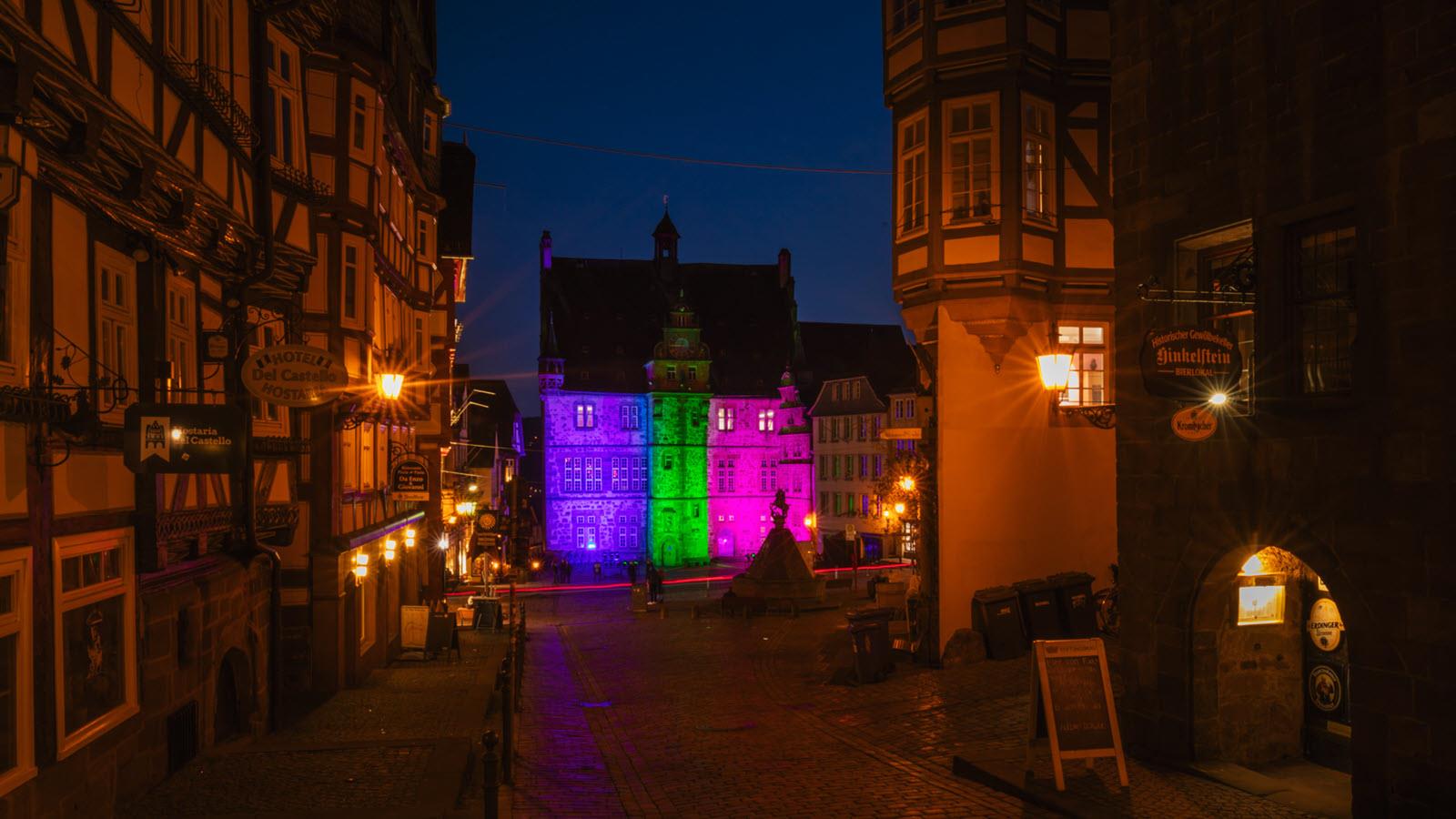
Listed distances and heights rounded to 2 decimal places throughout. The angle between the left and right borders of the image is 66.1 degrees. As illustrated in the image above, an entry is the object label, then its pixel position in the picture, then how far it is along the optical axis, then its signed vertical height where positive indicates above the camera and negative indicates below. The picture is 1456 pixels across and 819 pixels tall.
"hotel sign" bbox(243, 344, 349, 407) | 11.51 +0.45
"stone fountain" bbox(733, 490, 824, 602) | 32.75 -4.85
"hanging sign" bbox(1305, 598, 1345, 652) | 11.83 -2.32
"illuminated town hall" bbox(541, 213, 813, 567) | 69.75 -0.56
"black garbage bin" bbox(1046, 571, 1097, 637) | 19.72 -3.46
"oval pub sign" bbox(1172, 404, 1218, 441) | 10.89 -0.14
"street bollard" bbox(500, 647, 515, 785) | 11.82 -3.45
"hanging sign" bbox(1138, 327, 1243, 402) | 10.38 +0.49
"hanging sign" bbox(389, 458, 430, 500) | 22.30 -1.27
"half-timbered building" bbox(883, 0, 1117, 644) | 19.48 +2.65
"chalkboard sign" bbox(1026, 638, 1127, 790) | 10.72 -2.83
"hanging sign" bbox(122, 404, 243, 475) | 8.87 -0.16
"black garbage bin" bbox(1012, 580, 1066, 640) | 19.55 -3.51
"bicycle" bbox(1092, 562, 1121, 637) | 20.67 -3.77
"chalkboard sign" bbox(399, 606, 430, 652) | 23.30 -4.44
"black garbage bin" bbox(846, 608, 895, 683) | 18.64 -3.97
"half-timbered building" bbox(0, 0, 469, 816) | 7.57 +0.57
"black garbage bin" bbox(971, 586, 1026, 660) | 19.27 -3.66
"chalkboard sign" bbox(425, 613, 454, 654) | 22.84 -4.46
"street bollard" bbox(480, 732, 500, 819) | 9.24 -3.06
